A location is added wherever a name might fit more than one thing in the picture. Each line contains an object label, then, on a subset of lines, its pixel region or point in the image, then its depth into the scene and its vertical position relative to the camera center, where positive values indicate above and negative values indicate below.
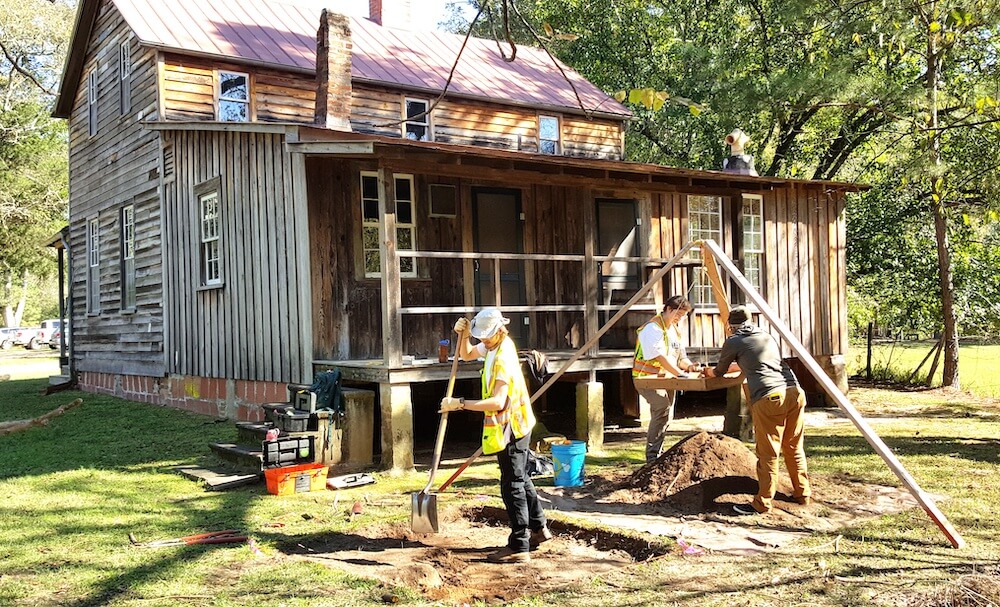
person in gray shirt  7.43 -0.85
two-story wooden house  11.46 +1.63
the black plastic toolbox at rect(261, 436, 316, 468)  8.73 -1.31
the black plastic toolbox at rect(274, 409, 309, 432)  9.09 -1.04
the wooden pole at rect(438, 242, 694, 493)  8.66 +0.02
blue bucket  8.69 -1.49
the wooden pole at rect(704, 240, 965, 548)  6.29 -0.86
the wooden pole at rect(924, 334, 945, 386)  18.73 -1.27
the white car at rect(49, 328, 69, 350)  48.42 -0.70
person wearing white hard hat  6.24 -0.75
